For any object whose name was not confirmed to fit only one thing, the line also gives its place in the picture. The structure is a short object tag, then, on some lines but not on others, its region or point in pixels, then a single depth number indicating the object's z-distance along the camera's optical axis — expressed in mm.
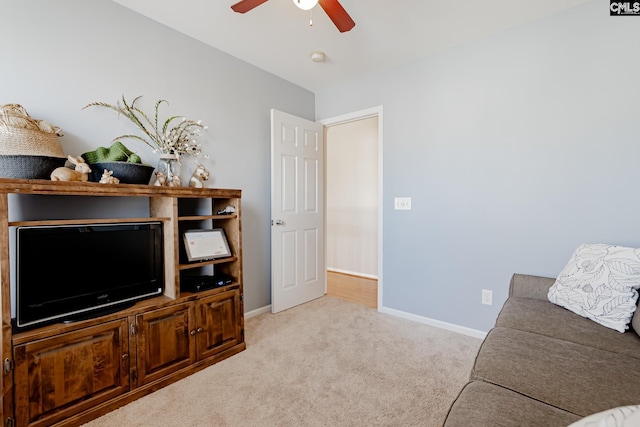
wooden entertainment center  1342
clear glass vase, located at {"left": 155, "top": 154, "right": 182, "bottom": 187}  2111
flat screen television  1453
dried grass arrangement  2115
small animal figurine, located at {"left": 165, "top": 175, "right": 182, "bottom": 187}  2168
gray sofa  926
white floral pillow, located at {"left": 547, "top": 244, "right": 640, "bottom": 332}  1514
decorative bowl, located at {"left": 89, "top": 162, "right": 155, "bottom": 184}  1798
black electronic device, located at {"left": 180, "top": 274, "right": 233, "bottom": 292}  2080
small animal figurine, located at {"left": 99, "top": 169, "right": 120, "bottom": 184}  1713
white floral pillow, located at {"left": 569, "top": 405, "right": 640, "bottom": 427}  474
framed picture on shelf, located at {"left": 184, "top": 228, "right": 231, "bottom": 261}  2125
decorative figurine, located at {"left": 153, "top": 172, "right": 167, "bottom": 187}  2098
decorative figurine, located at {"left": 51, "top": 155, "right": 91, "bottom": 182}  1571
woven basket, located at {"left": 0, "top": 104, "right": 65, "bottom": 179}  1466
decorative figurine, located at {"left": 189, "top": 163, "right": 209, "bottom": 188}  2334
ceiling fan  1525
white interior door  3037
